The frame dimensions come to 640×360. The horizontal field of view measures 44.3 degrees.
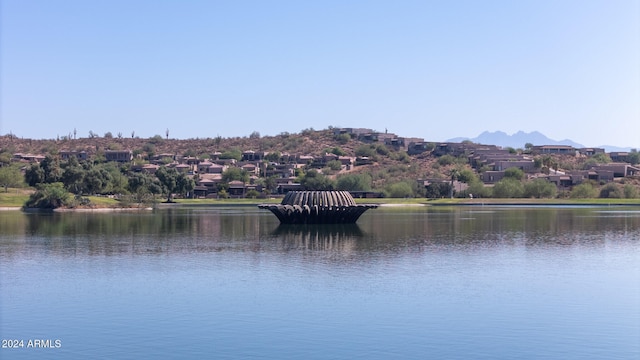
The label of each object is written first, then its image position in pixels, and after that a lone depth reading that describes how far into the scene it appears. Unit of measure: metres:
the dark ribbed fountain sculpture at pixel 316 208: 83.69
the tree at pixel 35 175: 141.25
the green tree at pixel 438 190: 172.38
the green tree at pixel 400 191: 173.50
